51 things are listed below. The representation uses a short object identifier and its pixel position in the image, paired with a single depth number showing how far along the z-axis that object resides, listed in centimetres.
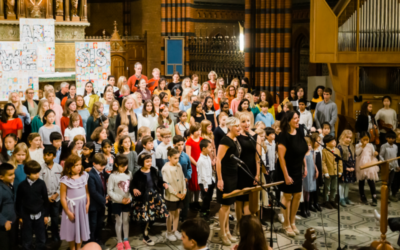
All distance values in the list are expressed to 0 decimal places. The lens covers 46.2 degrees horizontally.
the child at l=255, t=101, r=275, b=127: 810
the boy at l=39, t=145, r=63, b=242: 555
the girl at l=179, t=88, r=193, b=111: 855
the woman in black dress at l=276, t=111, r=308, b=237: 585
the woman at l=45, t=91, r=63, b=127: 774
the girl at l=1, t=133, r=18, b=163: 608
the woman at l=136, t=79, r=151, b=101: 893
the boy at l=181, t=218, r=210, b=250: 327
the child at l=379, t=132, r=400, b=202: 761
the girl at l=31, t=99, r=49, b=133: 728
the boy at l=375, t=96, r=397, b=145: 879
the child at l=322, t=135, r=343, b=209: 700
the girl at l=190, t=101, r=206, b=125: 747
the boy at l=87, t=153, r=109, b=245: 530
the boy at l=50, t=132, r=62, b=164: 616
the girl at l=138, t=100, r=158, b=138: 743
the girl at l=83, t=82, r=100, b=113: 866
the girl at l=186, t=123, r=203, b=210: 655
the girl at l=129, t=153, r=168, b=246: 559
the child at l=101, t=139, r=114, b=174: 583
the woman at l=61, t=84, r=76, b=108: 861
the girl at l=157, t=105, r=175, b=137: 739
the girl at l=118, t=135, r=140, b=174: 586
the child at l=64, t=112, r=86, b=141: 680
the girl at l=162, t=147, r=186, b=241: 574
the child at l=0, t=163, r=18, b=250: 482
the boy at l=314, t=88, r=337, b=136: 872
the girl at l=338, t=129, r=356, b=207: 718
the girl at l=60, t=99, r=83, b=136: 732
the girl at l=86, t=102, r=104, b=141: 729
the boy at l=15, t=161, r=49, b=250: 504
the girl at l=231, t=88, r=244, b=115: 863
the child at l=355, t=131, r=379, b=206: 732
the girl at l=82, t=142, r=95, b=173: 571
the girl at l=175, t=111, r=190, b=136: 736
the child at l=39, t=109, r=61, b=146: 673
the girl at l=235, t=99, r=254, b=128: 761
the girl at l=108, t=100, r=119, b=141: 739
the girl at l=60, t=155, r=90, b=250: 505
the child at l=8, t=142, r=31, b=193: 551
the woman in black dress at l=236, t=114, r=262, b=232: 562
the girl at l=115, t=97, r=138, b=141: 732
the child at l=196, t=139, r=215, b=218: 623
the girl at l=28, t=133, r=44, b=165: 596
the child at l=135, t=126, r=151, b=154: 644
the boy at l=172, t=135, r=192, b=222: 609
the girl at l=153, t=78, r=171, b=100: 932
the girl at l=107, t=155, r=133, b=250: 543
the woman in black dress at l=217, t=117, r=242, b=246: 551
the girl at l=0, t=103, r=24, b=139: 708
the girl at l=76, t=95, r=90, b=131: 766
